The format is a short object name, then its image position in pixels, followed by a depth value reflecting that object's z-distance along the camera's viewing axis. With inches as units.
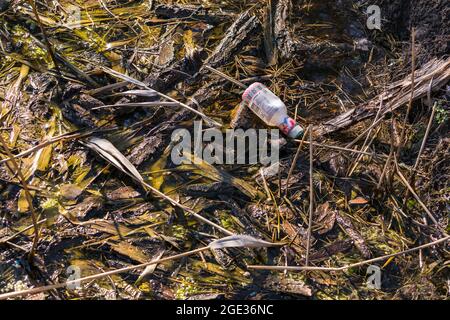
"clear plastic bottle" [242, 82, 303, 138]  103.5
